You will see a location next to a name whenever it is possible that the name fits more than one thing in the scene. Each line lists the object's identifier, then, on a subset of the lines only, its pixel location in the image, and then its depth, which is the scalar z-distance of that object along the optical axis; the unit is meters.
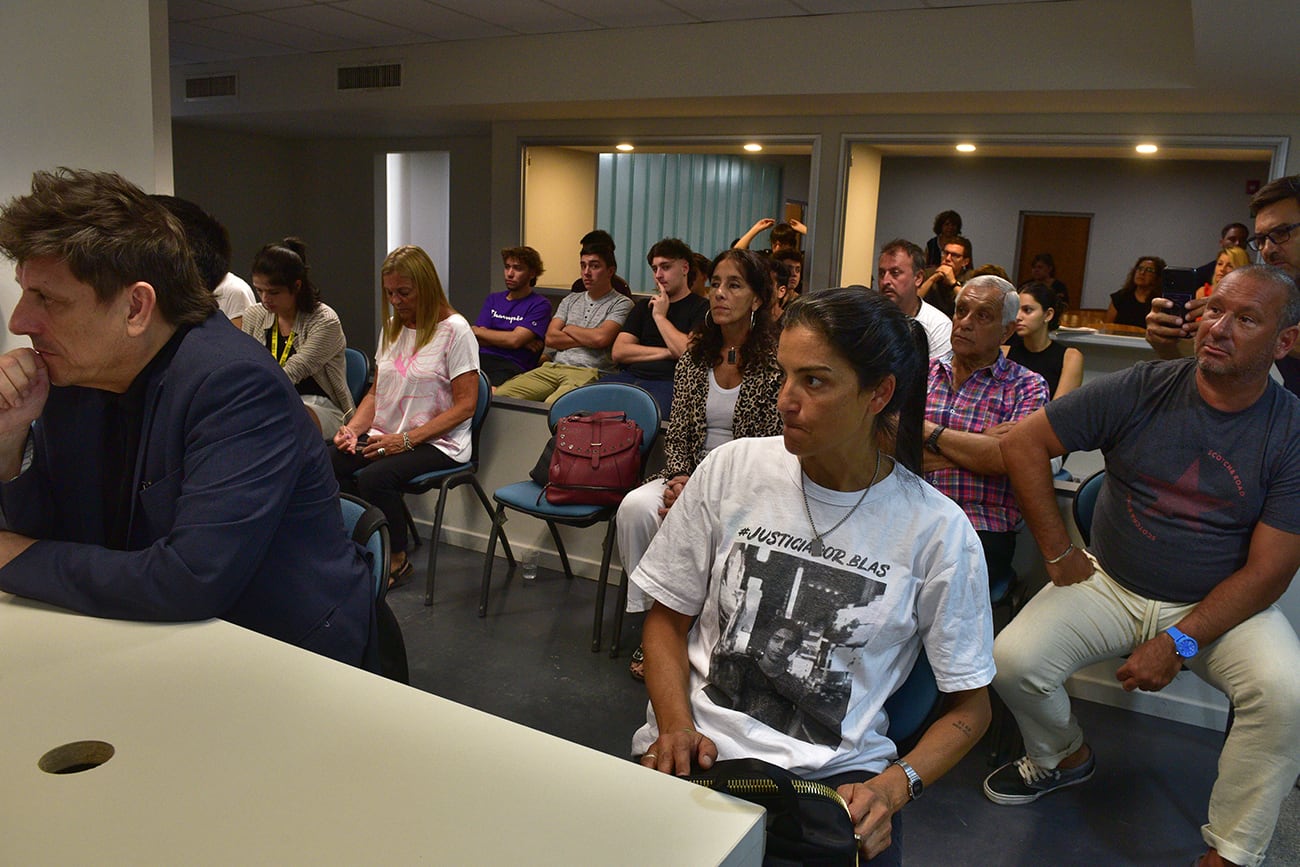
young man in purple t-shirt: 5.01
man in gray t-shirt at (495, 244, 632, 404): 4.43
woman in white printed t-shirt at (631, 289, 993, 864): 1.36
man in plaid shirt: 2.70
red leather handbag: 3.17
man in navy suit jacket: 1.28
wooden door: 8.83
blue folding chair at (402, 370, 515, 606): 3.53
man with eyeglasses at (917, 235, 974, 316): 5.20
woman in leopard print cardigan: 2.98
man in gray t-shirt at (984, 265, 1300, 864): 2.06
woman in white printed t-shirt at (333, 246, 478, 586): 3.51
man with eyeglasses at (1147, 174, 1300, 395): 2.40
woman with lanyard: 3.72
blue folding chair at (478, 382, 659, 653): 3.18
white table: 0.85
